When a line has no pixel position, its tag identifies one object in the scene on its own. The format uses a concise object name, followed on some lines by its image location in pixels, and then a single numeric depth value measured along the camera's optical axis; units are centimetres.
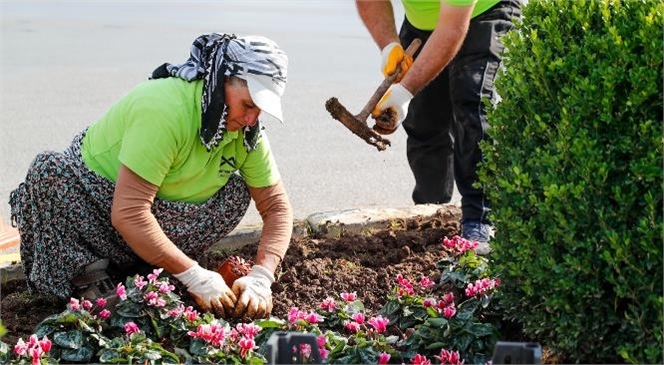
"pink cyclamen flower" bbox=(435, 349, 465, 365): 580
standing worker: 824
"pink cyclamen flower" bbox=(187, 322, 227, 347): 609
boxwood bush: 509
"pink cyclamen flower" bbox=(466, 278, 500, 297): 652
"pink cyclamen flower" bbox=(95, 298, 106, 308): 655
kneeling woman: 678
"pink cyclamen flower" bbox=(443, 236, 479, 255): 720
